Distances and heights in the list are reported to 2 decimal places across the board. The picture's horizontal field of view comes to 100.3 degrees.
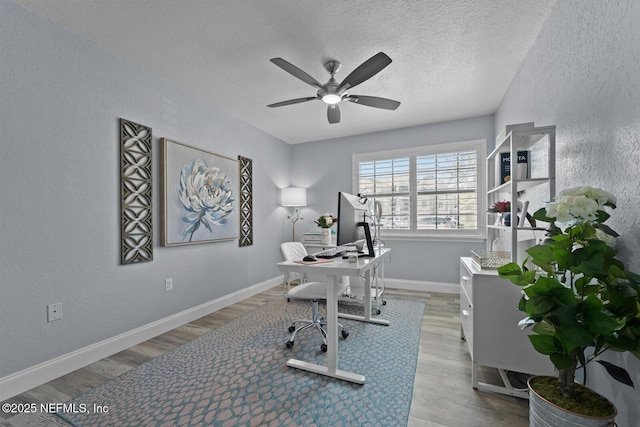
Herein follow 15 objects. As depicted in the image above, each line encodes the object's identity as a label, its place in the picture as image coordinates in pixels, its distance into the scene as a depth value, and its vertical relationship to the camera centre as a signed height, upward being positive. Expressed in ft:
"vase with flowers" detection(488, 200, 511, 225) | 6.79 +0.12
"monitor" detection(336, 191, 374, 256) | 6.91 -0.17
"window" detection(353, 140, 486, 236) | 12.46 +1.39
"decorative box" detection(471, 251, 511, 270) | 6.02 -1.05
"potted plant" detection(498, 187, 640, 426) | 2.84 -1.00
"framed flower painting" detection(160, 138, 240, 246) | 8.92 +0.75
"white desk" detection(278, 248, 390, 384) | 5.91 -1.99
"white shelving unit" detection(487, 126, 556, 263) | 5.57 +1.16
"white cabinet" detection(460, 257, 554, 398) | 5.41 -2.54
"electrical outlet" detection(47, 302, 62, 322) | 6.19 -2.26
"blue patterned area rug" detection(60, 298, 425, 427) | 4.96 -3.76
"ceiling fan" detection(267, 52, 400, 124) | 6.24 +3.49
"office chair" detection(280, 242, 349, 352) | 7.55 -2.74
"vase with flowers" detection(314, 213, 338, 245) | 13.33 -0.58
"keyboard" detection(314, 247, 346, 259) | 7.47 -1.13
